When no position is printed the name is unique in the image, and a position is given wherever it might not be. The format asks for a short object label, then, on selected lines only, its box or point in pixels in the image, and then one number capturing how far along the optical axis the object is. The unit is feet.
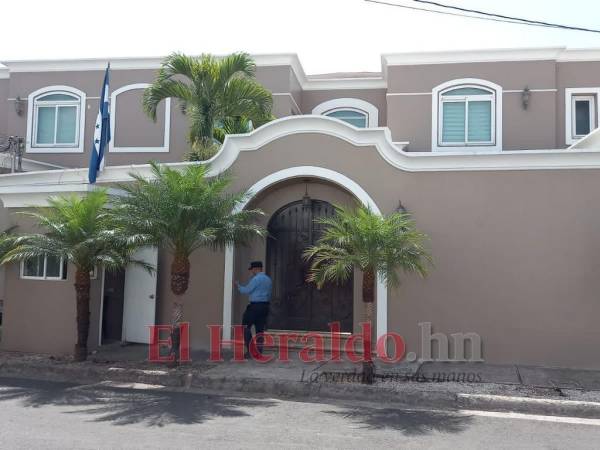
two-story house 34.09
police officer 35.24
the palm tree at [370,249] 28.71
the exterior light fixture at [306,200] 39.34
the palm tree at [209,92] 43.60
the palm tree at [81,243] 34.04
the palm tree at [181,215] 31.68
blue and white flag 39.58
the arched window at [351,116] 58.18
